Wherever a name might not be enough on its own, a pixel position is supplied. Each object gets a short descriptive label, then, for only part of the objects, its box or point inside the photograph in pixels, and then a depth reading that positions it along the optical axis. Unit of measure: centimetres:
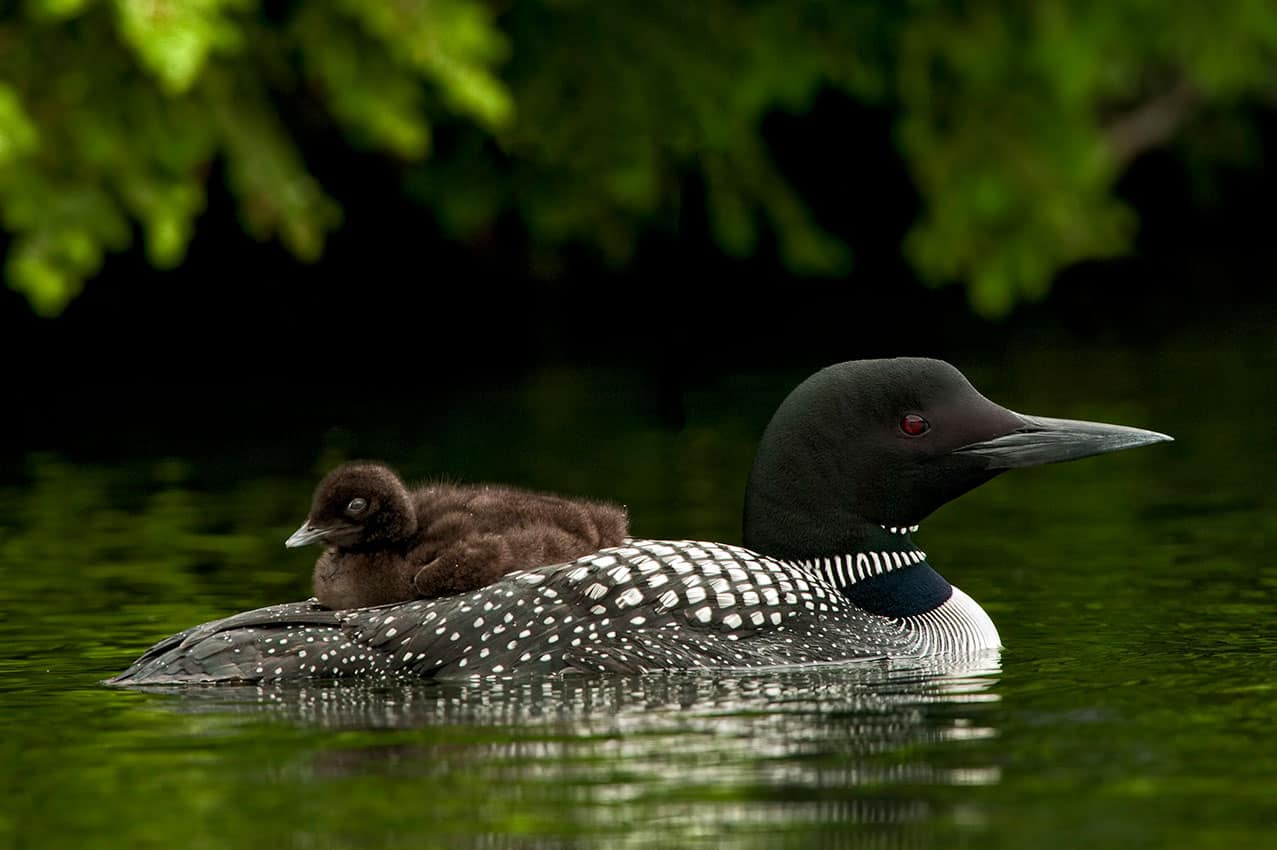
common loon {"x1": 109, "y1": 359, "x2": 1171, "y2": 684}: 1267
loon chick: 1326
